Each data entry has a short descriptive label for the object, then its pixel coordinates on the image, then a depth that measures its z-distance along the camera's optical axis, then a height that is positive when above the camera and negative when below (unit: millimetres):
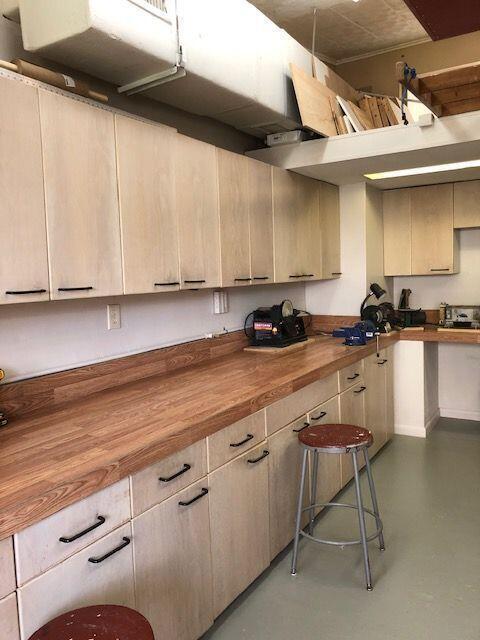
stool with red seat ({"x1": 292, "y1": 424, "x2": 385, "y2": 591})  2299 -748
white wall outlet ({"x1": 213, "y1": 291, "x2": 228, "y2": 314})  3323 -98
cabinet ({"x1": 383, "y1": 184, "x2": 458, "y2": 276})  4367 +419
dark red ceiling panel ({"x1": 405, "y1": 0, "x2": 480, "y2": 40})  1291 +696
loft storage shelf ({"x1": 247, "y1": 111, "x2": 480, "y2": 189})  2998 +830
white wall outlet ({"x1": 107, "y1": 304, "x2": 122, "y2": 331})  2510 -130
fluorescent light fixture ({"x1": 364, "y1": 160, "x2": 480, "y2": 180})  3601 +810
